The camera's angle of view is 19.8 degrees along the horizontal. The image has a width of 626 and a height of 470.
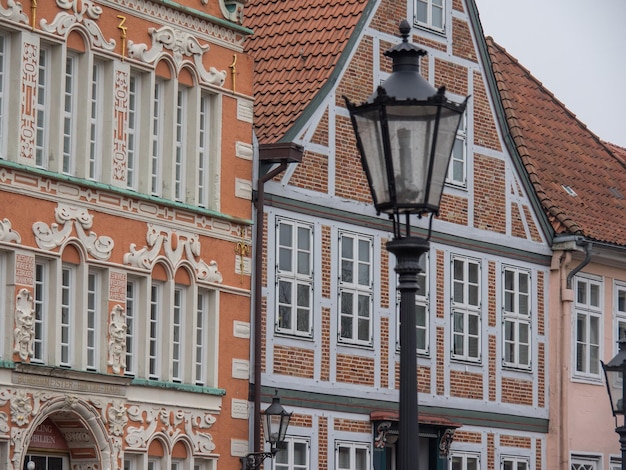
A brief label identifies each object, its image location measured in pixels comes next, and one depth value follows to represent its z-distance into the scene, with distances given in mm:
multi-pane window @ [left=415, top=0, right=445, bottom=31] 27292
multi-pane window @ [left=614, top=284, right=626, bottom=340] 30470
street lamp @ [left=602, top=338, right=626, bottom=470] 21844
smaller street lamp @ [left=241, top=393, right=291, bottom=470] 22516
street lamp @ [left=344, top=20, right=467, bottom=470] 10852
